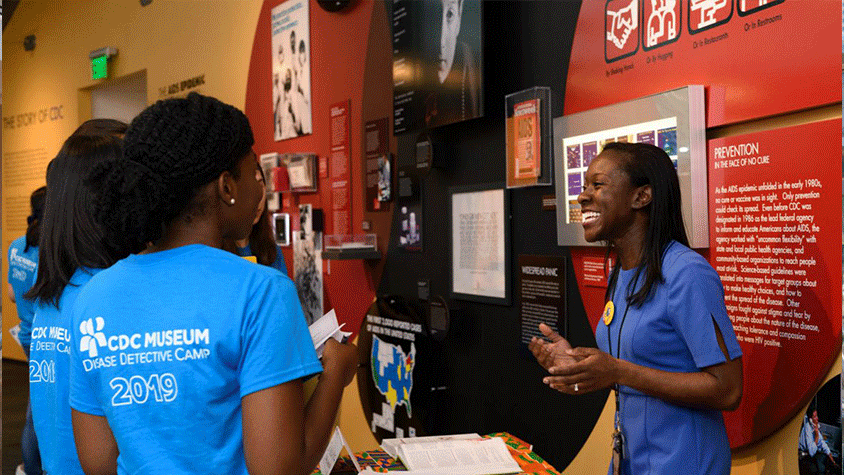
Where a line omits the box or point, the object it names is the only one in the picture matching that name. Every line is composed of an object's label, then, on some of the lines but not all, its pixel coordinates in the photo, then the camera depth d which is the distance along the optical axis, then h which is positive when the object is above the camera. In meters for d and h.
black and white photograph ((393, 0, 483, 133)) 3.46 +0.71
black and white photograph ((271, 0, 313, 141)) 5.08 +0.99
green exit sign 7.14 +1.44
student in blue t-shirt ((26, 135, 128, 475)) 1.84 -0.10
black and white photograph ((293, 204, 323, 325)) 5.07 -0.28
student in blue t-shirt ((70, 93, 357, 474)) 1.21 -0.16
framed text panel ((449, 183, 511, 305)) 3.47 -0.13
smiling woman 1.81 -0.31
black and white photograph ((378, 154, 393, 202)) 4.31 +0.21
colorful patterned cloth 2.15 -0.68
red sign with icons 2.11 +0.47
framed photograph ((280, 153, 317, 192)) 5.02 +0.32
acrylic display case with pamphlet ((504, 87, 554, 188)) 3.13 +0.30
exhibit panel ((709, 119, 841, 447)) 2.07 -0.15
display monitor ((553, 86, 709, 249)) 2.41 +0.23
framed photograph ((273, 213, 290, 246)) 5.32 -0.04
